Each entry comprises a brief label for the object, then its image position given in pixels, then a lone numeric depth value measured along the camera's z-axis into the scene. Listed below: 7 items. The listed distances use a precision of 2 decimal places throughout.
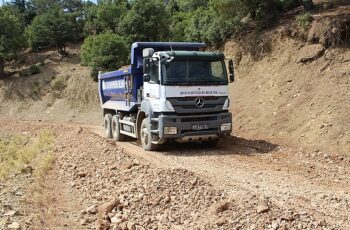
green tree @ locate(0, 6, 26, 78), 40.28
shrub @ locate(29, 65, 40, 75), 41.97
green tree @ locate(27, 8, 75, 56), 44.38
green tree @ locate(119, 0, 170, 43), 33.81
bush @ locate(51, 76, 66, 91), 39.09
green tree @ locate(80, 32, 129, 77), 32.63
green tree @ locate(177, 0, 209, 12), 37.91
